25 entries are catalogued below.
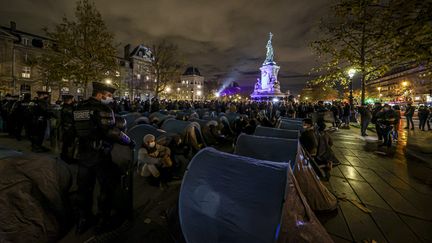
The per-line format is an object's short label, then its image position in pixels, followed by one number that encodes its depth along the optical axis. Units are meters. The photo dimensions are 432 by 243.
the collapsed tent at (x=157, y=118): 9.40
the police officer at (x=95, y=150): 3.14
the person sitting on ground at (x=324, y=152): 6.46
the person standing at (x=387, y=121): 9.33
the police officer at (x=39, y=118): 7.28
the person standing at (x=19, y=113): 8.33
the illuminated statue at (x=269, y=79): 46.62
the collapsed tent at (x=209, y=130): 8.46
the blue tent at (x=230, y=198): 2.22
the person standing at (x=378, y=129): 10.26
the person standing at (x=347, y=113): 16.62
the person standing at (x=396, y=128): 9.63
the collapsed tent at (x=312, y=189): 3.88
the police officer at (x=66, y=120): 6.05
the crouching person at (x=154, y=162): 4.91
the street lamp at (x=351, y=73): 13.90
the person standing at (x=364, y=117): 12.46
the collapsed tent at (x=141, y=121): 8.43
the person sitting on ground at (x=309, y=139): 5.74
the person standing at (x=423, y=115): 15.23
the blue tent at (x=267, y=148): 3.98
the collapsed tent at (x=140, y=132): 6.09
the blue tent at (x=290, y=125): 8.25
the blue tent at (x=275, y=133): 5.72
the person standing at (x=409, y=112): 15.52
